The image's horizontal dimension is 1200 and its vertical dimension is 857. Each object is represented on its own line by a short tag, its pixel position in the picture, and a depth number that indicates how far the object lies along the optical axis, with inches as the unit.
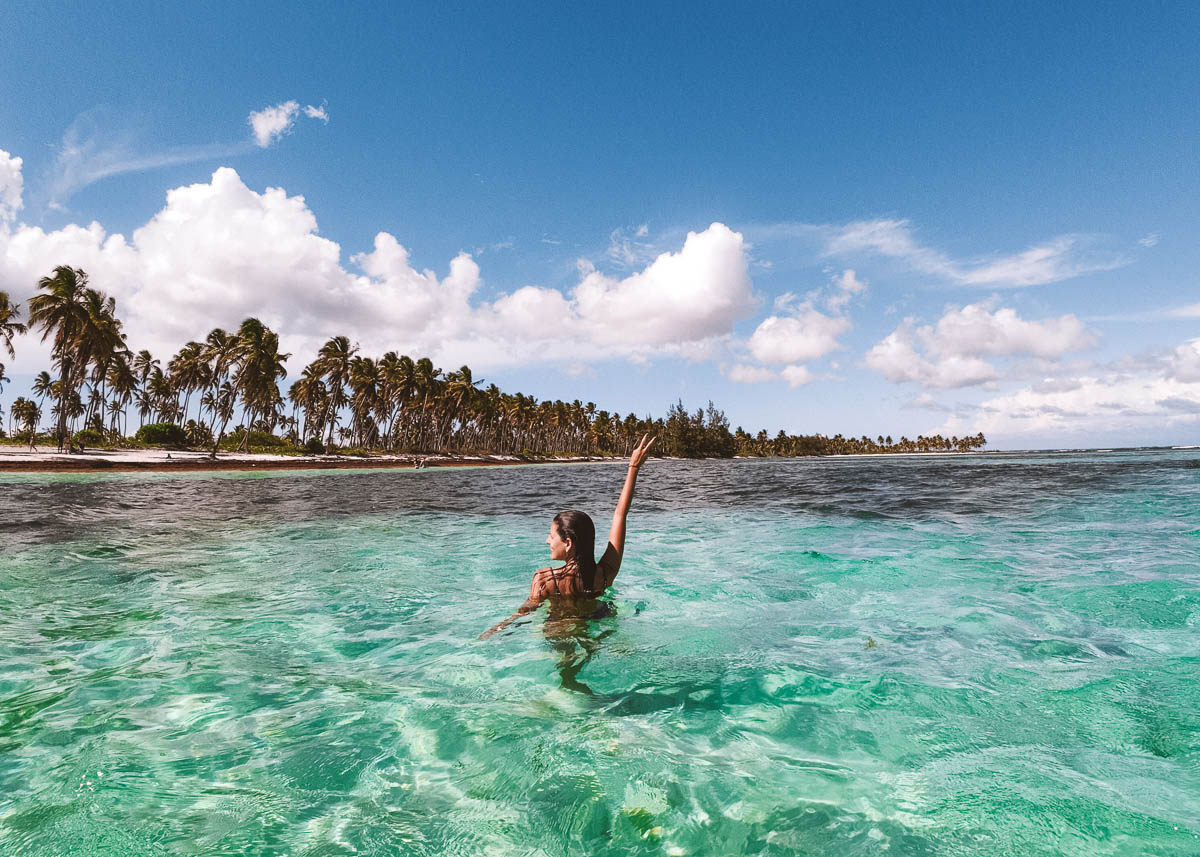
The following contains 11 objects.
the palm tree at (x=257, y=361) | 2422.5
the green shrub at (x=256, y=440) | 3265.3
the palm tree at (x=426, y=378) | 3627.0
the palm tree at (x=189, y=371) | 3280.0
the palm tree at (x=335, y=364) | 3137.3
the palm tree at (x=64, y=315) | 1831.9
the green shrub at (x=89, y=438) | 2425.2
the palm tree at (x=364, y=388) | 3398.1
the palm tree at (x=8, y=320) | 1877.5
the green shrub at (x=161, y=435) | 2810.0
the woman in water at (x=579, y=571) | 206.7
